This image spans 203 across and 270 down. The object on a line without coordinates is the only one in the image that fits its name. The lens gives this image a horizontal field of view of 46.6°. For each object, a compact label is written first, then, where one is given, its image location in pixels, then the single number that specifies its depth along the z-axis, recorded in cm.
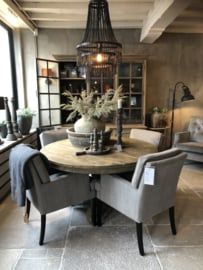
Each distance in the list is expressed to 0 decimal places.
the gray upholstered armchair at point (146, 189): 192
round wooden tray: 248
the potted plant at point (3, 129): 362
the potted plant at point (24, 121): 402
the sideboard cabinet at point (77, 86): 477
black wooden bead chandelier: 255
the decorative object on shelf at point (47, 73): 474
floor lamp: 468
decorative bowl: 269
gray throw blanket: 200
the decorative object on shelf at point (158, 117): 493
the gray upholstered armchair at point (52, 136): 329
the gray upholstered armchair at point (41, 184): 203
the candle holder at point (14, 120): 383
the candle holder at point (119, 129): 269
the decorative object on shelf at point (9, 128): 356
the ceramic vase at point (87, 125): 275
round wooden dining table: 214
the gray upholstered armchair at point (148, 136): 316
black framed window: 441
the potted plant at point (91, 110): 268
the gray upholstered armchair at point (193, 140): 415
